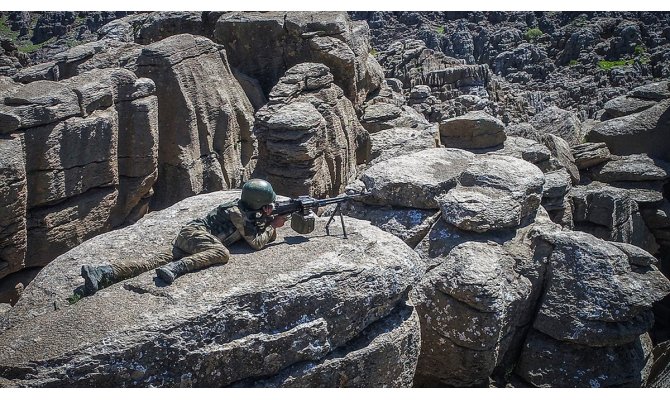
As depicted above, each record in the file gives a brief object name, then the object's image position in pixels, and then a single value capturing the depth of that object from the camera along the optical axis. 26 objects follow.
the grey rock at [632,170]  22.33
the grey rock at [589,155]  23.30
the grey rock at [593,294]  12.18
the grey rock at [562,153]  22.39
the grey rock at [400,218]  13.89
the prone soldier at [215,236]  9.52
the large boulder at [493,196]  13.26
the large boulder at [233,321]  8.22
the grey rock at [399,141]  19.50
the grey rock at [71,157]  14.47
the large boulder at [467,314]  11.87
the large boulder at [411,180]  14.27
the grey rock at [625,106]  26.30
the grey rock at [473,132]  21.97
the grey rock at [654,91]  26.30
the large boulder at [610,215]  20.08
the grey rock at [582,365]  12.25
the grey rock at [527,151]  20.42
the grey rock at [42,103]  14.18
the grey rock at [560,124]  26.02
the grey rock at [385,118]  24.61
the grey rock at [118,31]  27.68
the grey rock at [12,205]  13.54
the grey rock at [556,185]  18.12
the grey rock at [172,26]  23.73
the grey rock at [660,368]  11.82
